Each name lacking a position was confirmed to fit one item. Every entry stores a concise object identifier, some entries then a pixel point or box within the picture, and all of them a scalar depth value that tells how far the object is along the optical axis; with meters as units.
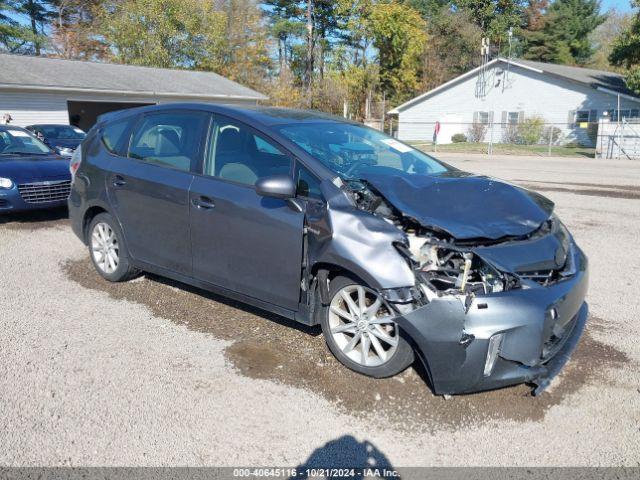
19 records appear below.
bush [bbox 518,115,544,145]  34.19
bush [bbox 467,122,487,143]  37.53
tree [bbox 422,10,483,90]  48.53
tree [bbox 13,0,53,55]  44.12
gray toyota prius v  3.16
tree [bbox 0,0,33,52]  41.94
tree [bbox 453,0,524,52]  51.75
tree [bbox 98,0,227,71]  36.31
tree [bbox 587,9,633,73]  59.12
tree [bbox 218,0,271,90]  41.61
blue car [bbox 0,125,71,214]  7.82
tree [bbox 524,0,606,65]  54.78
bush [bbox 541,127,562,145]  34.53
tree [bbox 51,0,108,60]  43.97
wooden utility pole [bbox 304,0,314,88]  44.06
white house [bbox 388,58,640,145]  34.34
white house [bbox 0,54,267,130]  23.11
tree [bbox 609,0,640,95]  27.38
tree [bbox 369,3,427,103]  46.78
